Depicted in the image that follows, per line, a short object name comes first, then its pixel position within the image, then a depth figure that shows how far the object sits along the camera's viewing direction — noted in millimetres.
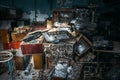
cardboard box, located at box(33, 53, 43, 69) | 4366
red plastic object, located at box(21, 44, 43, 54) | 4304
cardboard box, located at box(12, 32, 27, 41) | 5163
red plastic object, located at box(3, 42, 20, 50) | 5206
